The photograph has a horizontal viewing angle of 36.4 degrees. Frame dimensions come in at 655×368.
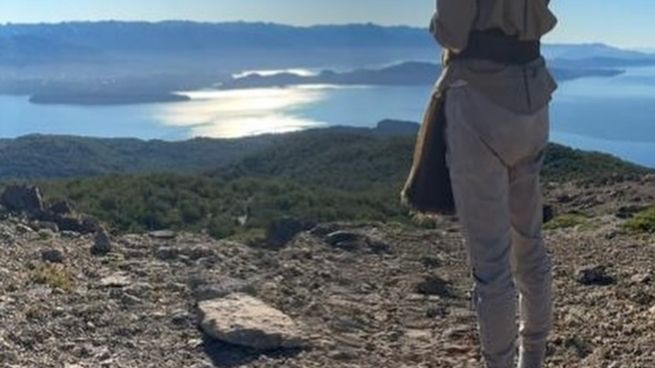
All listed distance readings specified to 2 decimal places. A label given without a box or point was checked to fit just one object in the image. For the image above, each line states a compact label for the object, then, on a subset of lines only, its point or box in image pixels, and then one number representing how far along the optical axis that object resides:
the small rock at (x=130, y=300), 6.35
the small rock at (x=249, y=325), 5.32
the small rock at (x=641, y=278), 6.49
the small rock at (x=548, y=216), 13.54
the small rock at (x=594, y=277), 6.92
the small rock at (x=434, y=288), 7.36
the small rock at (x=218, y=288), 6.25
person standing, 3.30
